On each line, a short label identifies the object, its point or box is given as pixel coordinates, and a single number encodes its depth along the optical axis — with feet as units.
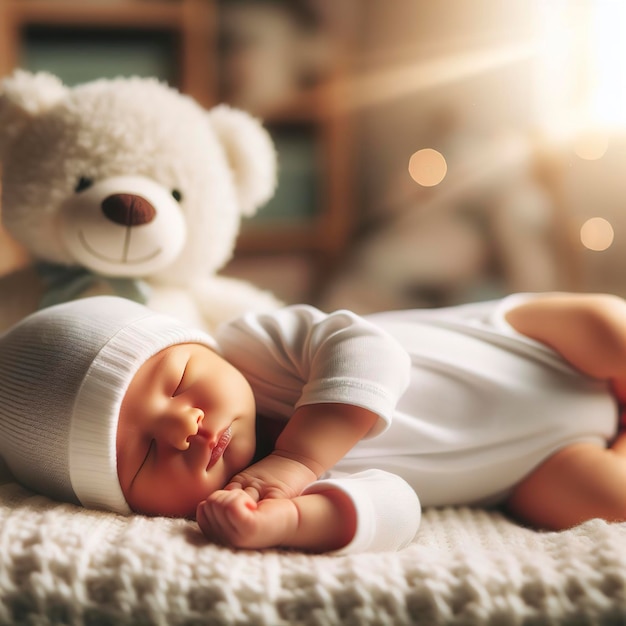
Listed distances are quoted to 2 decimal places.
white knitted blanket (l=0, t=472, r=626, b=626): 1.60
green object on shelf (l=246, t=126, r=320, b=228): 7.22
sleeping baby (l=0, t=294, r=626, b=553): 2.09
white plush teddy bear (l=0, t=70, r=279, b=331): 2.90
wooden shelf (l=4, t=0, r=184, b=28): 6.59
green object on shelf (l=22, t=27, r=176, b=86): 6.63
